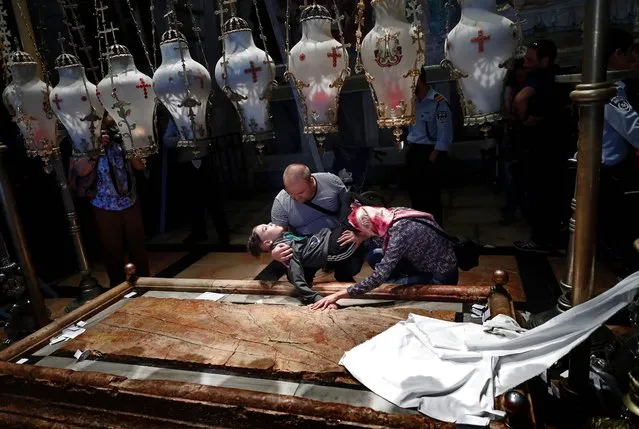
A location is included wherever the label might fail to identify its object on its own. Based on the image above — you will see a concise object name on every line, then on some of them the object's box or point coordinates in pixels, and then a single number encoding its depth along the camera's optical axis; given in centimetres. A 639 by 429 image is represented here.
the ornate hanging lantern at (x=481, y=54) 162
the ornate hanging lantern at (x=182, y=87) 197
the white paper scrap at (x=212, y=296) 337
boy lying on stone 339
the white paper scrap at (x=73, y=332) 298
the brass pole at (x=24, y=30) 364
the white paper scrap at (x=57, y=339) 293
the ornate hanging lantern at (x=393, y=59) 172
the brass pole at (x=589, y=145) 167
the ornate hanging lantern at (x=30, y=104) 261
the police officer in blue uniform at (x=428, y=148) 462
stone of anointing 235
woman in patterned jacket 297
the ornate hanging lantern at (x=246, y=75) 192
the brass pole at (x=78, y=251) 423
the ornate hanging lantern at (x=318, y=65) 184
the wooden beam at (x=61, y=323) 278
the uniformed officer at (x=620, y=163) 313
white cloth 178
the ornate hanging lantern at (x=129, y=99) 213
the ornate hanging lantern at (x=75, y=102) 237
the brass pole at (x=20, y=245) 351
